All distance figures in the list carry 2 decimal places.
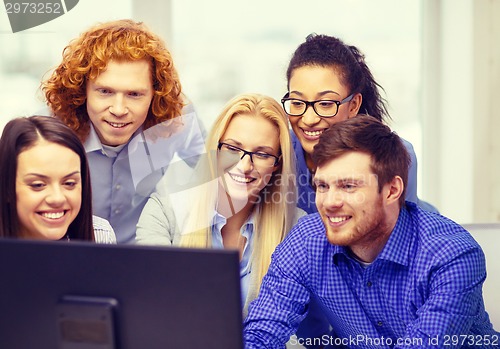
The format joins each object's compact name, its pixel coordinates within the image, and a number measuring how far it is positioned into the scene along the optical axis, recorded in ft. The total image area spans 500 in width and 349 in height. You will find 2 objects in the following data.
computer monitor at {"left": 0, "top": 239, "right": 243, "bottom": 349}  6.31
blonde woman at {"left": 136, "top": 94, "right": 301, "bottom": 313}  9.19
